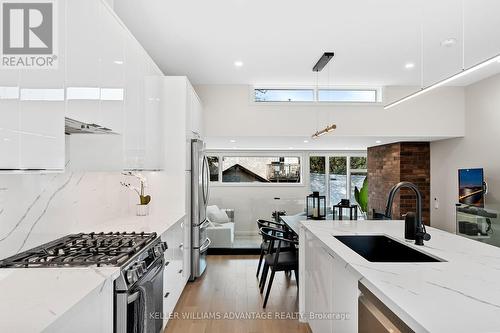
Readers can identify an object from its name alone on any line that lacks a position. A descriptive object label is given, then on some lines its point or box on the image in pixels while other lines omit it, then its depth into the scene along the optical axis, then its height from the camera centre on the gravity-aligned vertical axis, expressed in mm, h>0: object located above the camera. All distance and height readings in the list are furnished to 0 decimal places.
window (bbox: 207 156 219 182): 6545 +21
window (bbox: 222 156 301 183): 6578 -42
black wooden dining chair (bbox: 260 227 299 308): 3309 -1015
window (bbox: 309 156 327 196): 6859 -110
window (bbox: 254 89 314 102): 4996 +1189
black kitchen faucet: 1948 -295
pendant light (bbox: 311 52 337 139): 3648 +1329
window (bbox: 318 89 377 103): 5004 +1186
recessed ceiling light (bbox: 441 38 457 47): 3269 +1359
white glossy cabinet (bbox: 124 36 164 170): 2535 +536
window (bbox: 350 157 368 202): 7195 -89
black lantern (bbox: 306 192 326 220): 4875 -689
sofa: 5398 -1173
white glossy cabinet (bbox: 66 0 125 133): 1647 +644
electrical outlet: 5383 -608
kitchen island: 1032 -489
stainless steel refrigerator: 4008 -487
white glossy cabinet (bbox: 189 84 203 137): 3986 +747
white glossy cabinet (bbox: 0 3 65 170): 1192 +219
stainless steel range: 1631 -524
